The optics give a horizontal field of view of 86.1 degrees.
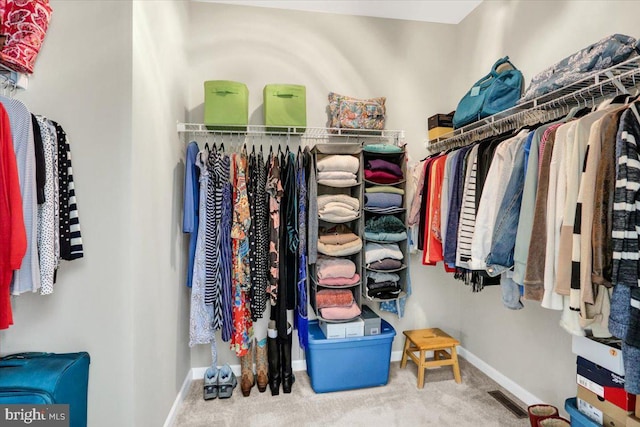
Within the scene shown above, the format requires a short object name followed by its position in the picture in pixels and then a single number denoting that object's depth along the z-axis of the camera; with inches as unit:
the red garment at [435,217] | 85.8
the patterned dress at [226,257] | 88.3
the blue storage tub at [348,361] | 92.2
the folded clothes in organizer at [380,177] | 95.3
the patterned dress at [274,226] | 89.6
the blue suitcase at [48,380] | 45.9
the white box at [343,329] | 92.7
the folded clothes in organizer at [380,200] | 94.4
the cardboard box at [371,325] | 95.3
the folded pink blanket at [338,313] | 92.6
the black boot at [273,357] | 92.3
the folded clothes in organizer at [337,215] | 91.9
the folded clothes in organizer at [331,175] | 92.2
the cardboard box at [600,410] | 54.2
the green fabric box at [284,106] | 92.4
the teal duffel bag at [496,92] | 84.3
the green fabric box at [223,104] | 88.3
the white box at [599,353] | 54.6
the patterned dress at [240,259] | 87.7
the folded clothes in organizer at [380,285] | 95.1
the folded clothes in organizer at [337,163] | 92.1
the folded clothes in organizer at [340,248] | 91.5
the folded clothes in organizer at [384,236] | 94.2
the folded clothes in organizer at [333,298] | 93.6
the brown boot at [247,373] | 92.2
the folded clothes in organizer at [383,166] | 95.6
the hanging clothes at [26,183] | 45.9
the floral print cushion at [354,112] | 100.0
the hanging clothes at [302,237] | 91.4
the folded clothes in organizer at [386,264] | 94.5
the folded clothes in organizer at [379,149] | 96.7
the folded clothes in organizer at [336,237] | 93.3
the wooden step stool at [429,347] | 95.3
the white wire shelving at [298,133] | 94.7
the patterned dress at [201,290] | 87.0
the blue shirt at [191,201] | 85.0
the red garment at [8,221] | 42.7
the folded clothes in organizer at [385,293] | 95.0
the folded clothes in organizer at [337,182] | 92.4
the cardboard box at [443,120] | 105.7
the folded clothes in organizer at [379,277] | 95.6
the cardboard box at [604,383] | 53.5
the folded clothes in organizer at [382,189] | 94.7
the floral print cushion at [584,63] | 55.8
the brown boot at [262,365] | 94.3
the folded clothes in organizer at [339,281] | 92.5
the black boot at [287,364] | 93.6
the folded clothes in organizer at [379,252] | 94.7
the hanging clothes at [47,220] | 49.3
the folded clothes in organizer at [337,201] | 92.7
